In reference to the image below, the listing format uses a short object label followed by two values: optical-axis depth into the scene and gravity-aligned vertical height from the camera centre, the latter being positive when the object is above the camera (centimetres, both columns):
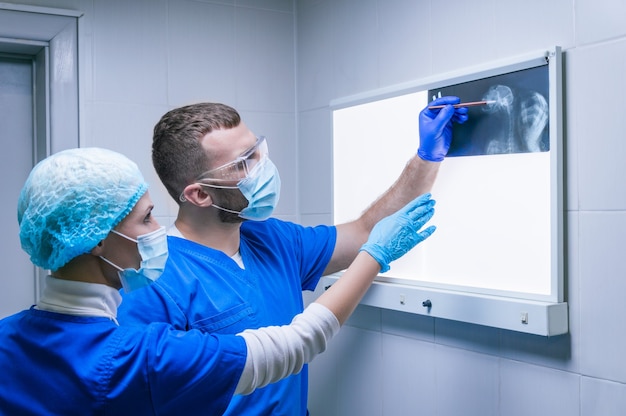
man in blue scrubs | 141 -7
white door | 217 +14
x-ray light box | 142 +1
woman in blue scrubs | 102 -19
